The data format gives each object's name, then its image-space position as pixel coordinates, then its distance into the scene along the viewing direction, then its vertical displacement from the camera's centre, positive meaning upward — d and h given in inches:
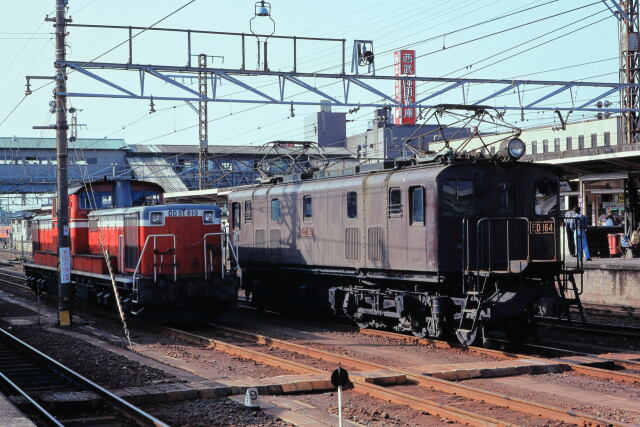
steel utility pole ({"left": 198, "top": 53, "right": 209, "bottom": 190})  1671.3 +179.9
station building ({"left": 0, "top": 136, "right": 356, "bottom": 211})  2359.7 +226.5
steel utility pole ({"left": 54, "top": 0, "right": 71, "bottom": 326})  734.5 +49.9
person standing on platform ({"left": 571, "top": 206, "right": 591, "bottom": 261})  598.1 -16.0
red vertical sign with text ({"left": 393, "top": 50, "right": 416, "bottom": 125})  2124.8 +419.7
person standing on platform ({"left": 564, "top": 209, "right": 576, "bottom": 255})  778.3 -13.9
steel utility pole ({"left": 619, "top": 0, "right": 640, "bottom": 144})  992.9 +202.2
